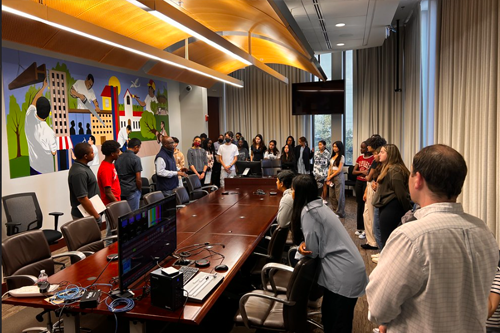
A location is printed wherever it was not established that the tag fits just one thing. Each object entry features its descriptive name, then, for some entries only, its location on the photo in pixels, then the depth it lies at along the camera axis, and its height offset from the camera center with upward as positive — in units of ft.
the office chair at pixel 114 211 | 14.56 -2.60
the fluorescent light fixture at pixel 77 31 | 8.25 +3.07
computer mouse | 9.38 -3.11
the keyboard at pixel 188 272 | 8.73 -3.09
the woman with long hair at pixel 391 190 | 14.21 -1.95
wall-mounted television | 33.73 +3.85
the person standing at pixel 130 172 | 18.40 -1.36
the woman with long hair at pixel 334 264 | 8.91 -2.94
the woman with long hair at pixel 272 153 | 32.86 -1.05
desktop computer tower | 7.32 -2.86
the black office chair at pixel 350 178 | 31.39 -3.32
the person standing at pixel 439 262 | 4.72 -1.56
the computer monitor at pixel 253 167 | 24.77 -1.67
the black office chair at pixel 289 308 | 8.52 -4.02
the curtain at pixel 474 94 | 11.86 +1.52
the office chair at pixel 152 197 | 16.72 -2.39
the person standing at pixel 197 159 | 26.96 -1.18
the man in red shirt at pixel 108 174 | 16.26 -1.27
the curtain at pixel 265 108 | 38.11 +3.46
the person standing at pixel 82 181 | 14.37 -1.36
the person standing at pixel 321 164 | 26.18 -1.67
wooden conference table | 7.41 -3.12
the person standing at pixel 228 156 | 29.07 -1.08
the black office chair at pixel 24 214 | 16.02 -2.96
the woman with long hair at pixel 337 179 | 24.44 -2.55
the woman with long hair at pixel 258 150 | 33.50 -0.77
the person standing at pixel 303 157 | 32.22 -1.43
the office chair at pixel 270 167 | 25.86 -1.88
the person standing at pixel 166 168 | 20.31 -1.35
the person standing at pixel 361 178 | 20.98 -2.18
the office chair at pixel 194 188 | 23.19 -2.83
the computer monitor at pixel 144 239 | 7.80 -2.17
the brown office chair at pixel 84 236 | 12.21 -3.02
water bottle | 8.43 -2.95
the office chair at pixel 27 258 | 10.23 -3.24
